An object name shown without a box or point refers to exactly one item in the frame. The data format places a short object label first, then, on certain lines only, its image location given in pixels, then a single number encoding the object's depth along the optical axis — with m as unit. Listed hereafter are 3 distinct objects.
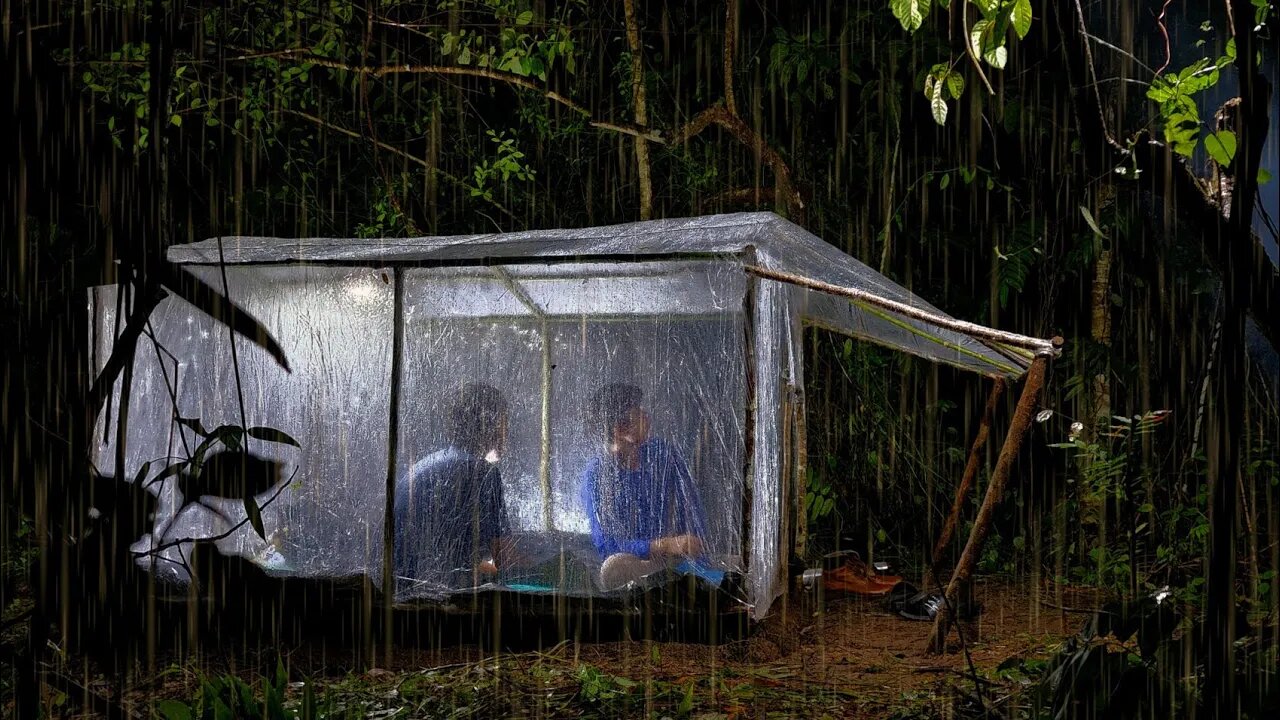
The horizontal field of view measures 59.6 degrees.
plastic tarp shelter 4.37
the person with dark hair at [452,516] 4.58
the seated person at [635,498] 4.49
